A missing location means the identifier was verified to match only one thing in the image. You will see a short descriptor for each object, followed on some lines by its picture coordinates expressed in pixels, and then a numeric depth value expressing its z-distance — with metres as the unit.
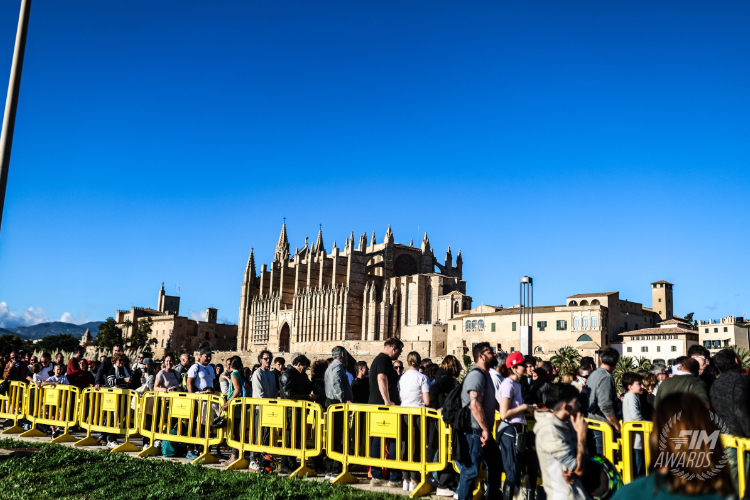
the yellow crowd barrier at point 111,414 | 10.71
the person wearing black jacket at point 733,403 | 5.66
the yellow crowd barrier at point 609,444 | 6.54
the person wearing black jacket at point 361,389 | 9.92
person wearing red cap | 6.48
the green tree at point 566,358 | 45.00
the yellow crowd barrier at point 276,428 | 8.67
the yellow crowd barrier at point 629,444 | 6.36
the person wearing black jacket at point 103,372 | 12.60
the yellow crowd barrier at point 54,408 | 11.69
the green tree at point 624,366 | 42.68
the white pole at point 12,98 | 7.47
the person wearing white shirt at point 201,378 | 10.51
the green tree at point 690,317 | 83.95
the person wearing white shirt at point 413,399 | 7.90
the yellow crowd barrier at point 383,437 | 7.66
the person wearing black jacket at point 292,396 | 9.02
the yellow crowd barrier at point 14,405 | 12.84
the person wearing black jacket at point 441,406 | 7.68
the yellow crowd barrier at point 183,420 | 9.66
